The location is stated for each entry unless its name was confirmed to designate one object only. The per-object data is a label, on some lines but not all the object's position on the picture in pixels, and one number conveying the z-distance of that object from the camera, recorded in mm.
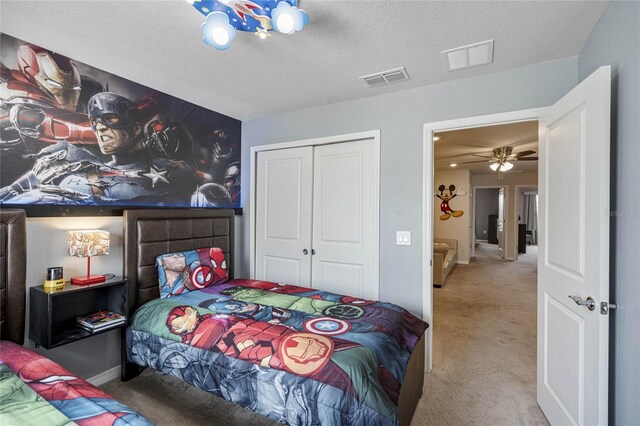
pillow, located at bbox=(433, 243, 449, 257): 5871
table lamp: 2053
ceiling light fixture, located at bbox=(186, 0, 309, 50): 1485
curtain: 12023
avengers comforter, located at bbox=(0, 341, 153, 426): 1069
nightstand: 1897
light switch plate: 2715
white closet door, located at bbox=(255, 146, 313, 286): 3332
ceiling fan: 4977
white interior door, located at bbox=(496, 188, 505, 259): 8588
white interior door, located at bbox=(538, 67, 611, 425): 1436
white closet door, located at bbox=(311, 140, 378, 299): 2936
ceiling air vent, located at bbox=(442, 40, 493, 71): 2029
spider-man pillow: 2514
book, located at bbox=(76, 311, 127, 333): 2084
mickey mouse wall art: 7719
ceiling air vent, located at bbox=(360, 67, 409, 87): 2398
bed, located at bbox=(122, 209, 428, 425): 1446
